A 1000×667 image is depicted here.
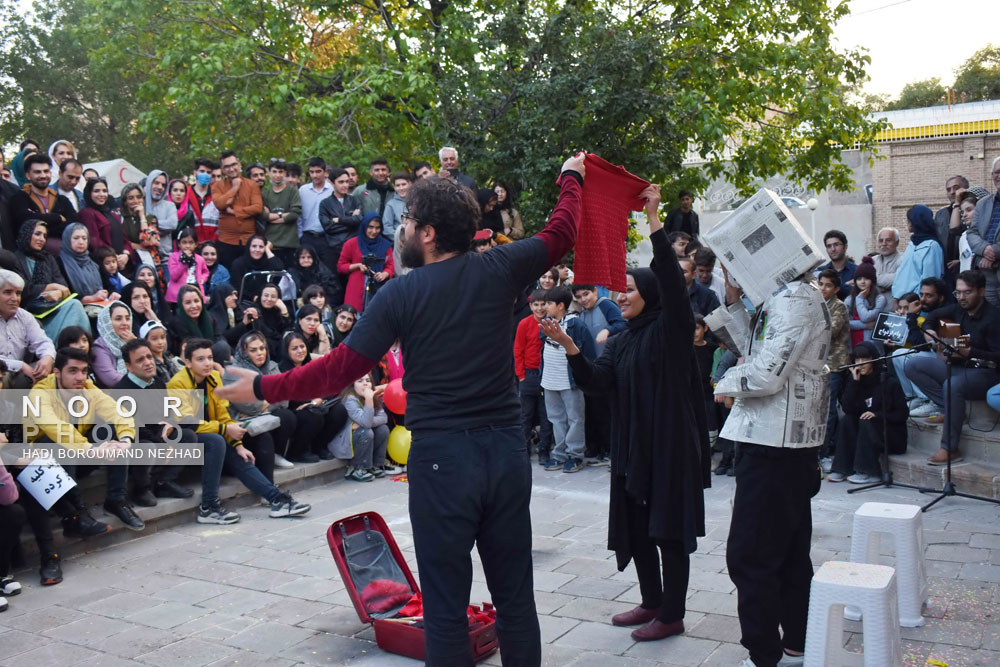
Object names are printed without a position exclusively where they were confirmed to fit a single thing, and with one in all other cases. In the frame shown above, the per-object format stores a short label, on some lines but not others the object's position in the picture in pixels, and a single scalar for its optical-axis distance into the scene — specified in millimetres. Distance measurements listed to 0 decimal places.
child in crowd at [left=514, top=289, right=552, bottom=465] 9531
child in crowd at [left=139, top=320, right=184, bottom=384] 7439
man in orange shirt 10742
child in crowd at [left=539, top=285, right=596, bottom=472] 9086
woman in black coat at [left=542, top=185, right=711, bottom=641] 4223
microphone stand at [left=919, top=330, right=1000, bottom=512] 7062
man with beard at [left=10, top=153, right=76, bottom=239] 8258
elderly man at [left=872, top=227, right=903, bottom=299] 9883
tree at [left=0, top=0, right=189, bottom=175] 21062
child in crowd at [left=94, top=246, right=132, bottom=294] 8656
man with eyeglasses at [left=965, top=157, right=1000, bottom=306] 8320
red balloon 8930
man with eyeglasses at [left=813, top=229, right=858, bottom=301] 10070
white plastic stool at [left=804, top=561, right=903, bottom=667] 3613
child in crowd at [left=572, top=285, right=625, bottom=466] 9352
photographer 10828
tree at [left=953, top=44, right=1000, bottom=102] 37781
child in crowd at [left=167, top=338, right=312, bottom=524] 7266
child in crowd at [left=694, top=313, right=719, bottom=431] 8812
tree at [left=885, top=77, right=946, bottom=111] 40103
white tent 16205
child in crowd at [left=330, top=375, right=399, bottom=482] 8812
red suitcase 4422
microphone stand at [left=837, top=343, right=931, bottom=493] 7645
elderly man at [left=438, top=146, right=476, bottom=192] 10445
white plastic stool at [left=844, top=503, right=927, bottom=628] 4609
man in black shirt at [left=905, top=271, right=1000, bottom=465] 7684
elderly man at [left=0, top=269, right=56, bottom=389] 6562
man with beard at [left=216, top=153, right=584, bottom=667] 3131
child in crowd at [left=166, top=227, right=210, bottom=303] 9641
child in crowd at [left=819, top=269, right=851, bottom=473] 7570
